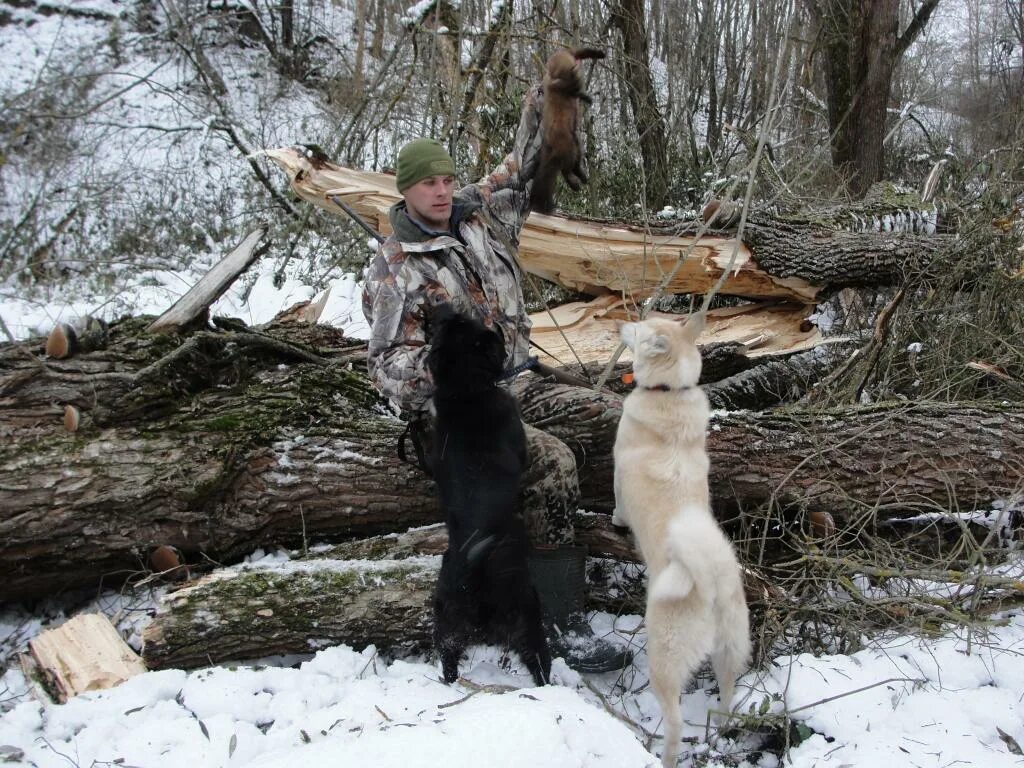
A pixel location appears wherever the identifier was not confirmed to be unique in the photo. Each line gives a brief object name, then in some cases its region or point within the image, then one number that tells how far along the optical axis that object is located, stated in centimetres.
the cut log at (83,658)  286
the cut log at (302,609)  298
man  303
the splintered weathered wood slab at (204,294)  403
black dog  274
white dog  238
